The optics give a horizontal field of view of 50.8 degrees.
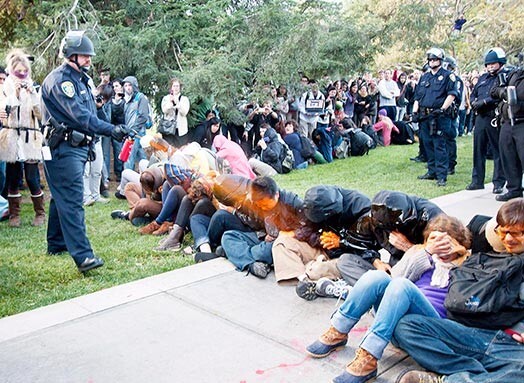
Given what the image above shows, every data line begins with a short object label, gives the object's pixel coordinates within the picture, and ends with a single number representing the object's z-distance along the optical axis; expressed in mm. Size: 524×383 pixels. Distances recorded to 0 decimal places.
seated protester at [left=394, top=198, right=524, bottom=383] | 2686
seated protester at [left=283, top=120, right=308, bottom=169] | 10406
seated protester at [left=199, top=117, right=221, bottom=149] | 9680
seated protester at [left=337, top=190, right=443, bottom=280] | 3484
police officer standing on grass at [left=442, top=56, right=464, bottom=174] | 8133
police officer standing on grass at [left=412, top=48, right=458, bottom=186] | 7961
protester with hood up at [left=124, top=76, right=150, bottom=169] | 8258
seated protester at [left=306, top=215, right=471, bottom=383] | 2785
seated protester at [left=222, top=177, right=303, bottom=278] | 4457
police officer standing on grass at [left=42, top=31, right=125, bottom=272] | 4363
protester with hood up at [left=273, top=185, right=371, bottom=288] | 3979
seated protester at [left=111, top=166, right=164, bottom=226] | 6145
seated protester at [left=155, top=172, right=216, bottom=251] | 5328
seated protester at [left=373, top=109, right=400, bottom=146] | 13477
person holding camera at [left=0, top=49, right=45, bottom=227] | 5910
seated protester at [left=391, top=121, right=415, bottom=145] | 13750
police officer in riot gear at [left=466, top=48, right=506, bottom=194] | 7297
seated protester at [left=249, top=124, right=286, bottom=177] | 9656
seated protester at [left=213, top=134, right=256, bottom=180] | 6355
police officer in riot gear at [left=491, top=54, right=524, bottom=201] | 6395
